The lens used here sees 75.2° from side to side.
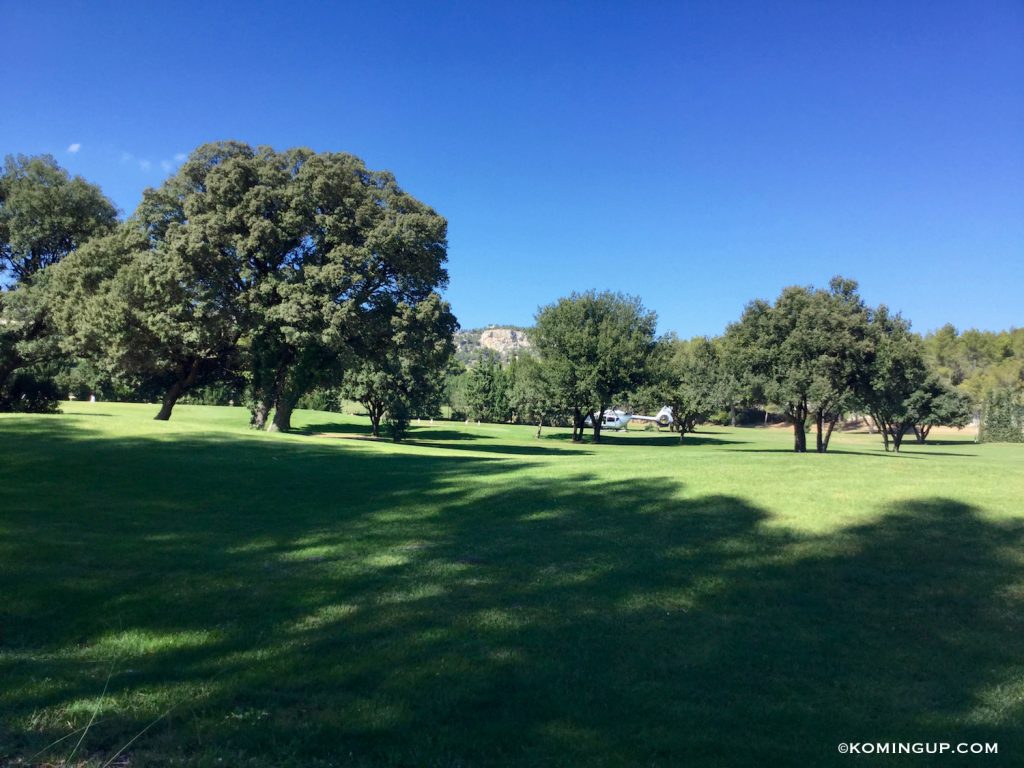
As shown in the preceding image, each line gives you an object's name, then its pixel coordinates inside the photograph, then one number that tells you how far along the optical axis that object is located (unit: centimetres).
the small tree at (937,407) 5559
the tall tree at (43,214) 3878
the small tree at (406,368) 3203
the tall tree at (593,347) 5084
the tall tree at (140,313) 2978
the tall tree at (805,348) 3547
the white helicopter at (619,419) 8669
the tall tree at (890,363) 3625
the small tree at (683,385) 5300
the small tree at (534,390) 5231
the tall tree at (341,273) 2934
